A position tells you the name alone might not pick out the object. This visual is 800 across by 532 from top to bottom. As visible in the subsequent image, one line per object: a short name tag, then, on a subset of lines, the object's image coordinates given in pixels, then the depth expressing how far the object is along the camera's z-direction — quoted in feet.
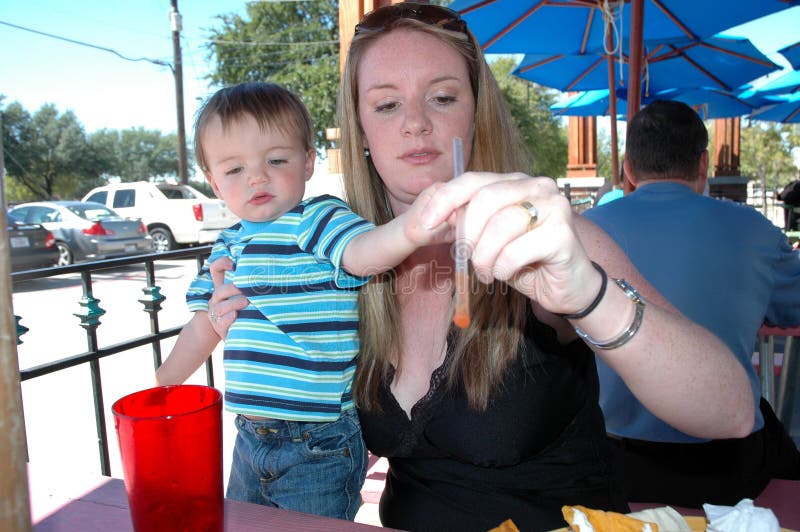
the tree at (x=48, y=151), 133.90
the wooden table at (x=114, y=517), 3.09
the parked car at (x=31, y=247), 36.58
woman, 3.33
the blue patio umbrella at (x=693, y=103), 29.00
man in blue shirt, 6.08
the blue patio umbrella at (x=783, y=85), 28.89
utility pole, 65.75
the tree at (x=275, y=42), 83.25
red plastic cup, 2.26
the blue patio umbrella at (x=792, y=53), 25.96
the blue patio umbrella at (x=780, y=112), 37.60
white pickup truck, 49.47
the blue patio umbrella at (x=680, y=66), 23.95
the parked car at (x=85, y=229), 42.29
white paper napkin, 2.66
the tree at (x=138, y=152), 167.88
